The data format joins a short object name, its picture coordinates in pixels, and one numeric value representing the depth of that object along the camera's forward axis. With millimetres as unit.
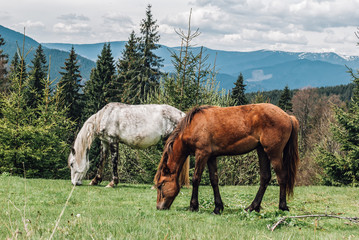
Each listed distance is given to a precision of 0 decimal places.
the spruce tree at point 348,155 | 16188
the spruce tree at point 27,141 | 14312
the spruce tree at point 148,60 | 35656
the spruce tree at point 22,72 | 15398
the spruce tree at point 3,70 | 44631
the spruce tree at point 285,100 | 48625
